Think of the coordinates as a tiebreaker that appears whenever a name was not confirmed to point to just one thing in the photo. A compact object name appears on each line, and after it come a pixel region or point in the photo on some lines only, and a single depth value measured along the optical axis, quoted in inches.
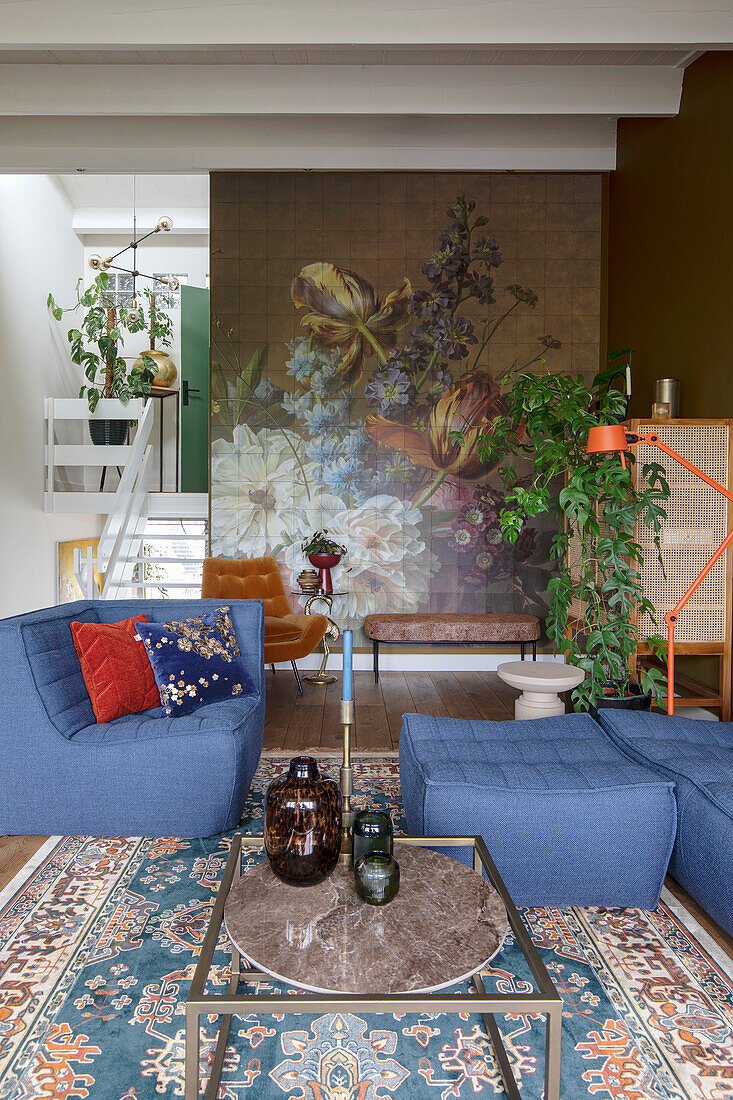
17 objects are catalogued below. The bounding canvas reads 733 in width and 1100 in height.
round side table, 211.2
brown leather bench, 217.3
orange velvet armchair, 196.1
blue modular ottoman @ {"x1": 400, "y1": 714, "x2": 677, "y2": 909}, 88.6
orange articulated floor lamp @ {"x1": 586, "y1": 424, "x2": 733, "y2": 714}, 127.6
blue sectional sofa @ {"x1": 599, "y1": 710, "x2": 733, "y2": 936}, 83.5
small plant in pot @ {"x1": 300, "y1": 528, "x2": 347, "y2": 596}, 221.1
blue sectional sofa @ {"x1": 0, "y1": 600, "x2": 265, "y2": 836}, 104.6
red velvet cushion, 115.2
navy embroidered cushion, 118.3
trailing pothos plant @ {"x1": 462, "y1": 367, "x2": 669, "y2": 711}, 148.2
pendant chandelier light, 256.4
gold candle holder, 71.2
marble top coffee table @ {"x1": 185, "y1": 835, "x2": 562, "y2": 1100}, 52.5
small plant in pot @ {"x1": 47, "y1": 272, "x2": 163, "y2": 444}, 264.8
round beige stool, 145.8
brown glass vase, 65.6
